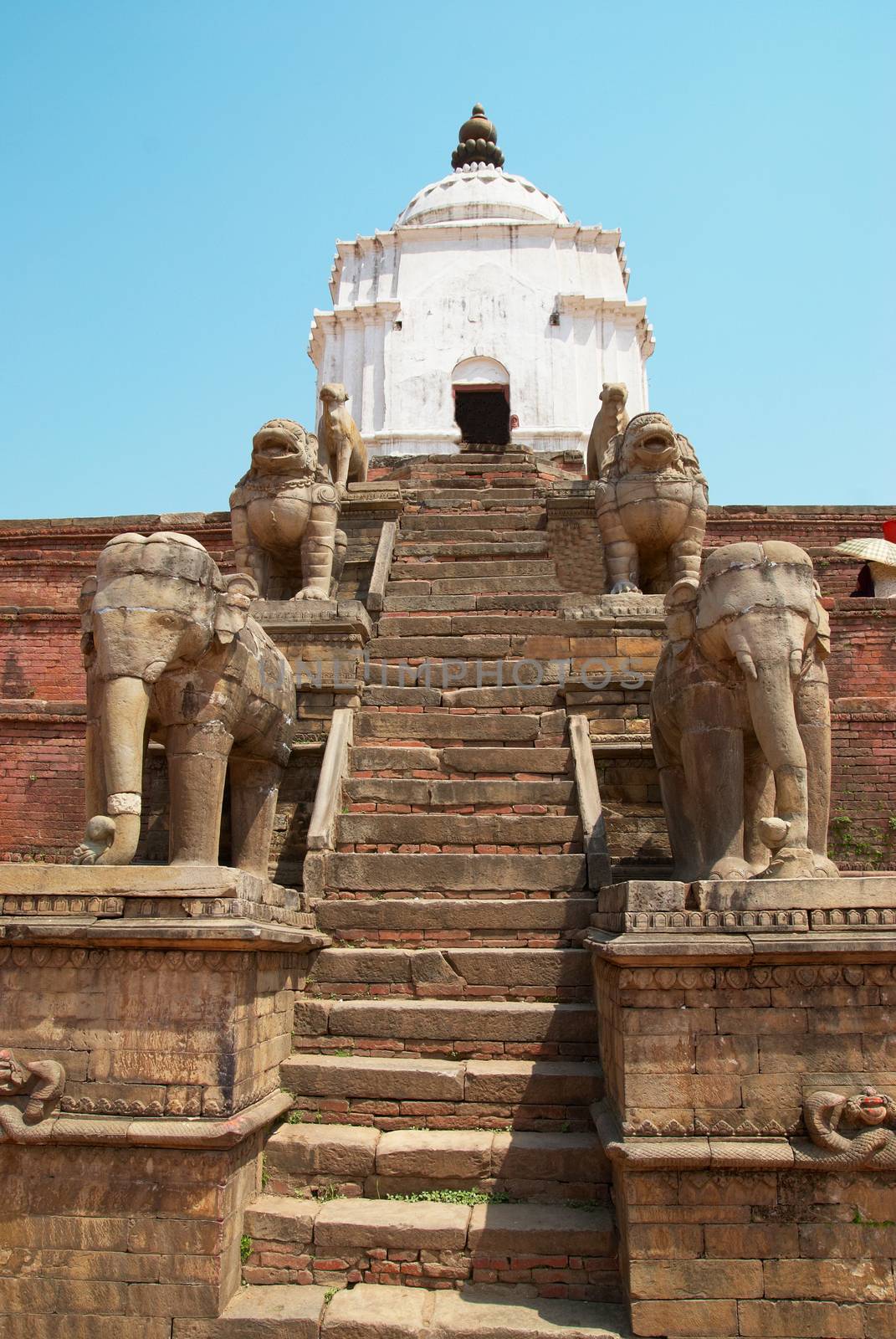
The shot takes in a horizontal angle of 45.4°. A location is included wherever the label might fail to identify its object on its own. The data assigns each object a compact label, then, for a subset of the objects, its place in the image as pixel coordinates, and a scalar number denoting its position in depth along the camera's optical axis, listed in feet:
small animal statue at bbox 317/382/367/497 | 37.65
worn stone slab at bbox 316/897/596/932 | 18.56
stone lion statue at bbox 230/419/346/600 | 27.94
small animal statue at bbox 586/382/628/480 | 36.88
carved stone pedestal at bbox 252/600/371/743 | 24.41
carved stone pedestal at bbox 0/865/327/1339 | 13.41
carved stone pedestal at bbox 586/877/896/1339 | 12.77
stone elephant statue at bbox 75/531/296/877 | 15.57
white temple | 69.82
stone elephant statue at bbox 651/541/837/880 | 14.94
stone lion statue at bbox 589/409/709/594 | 27.55
